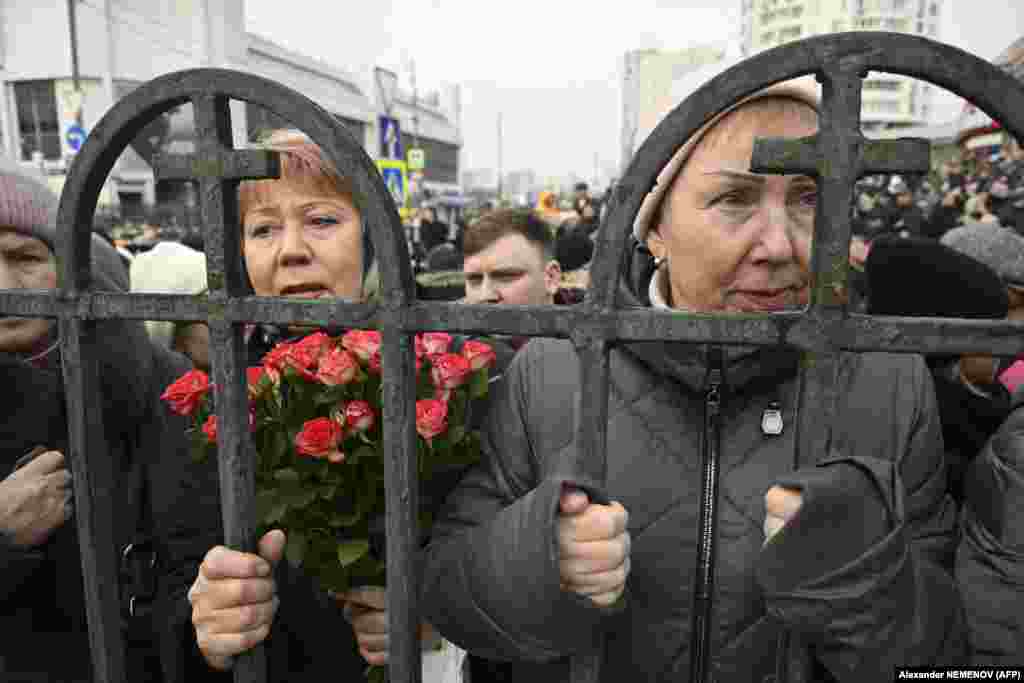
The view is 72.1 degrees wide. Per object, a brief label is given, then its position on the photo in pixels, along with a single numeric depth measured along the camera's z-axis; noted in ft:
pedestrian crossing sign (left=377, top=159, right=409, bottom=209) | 29.89
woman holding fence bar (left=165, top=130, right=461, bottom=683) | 4.75
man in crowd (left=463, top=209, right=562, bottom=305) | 10.98
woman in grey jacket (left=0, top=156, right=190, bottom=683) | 4.59
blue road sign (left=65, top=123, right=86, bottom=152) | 44.01
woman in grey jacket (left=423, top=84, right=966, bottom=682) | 3.18
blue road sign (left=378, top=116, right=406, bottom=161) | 28.96
